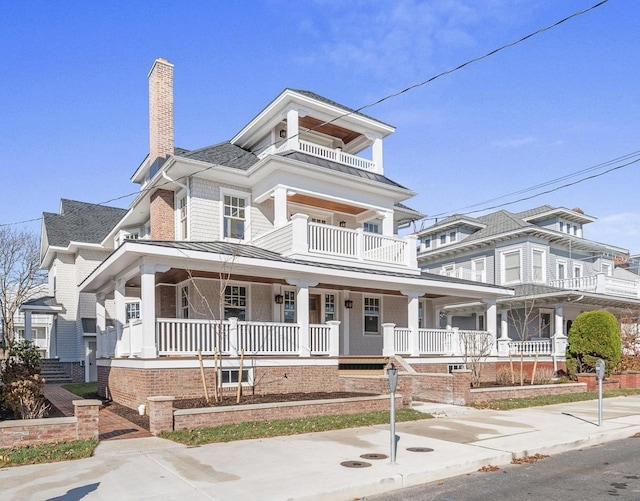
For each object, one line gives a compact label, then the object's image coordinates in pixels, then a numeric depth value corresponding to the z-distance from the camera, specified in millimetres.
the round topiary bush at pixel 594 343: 21406
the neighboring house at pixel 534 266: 29703
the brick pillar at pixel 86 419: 9562
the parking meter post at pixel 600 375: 12234
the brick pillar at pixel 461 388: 15195
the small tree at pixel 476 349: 19494
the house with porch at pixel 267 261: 14461
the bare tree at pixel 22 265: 33625
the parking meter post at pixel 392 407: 8328
